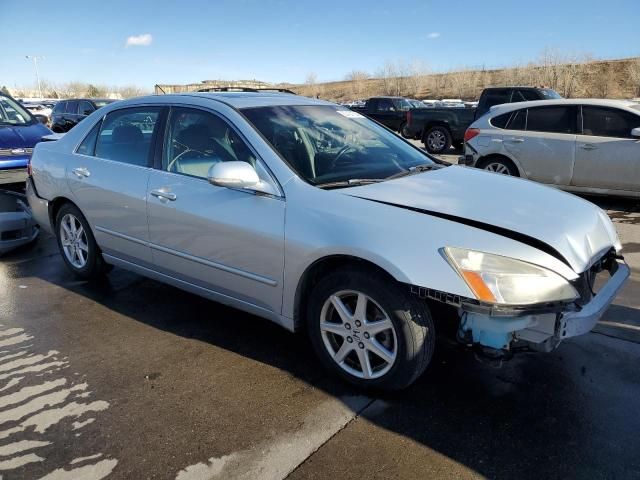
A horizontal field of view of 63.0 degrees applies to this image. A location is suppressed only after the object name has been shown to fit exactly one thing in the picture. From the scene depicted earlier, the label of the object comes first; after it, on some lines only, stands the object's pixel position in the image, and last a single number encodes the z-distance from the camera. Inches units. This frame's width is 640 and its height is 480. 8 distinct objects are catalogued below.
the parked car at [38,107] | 1153.5
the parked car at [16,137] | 272.1
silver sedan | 99.5
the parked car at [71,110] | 775.1
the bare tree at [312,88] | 3104.8
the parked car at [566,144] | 284.5
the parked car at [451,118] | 538.0
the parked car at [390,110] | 844.6
